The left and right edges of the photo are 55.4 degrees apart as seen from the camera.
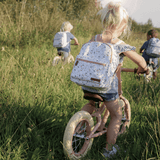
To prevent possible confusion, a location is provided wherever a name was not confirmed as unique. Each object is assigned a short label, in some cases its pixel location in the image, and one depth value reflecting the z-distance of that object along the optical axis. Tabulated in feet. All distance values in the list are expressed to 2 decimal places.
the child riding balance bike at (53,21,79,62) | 17.12
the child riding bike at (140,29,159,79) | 16.05
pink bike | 5.09
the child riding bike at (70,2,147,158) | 5.05
